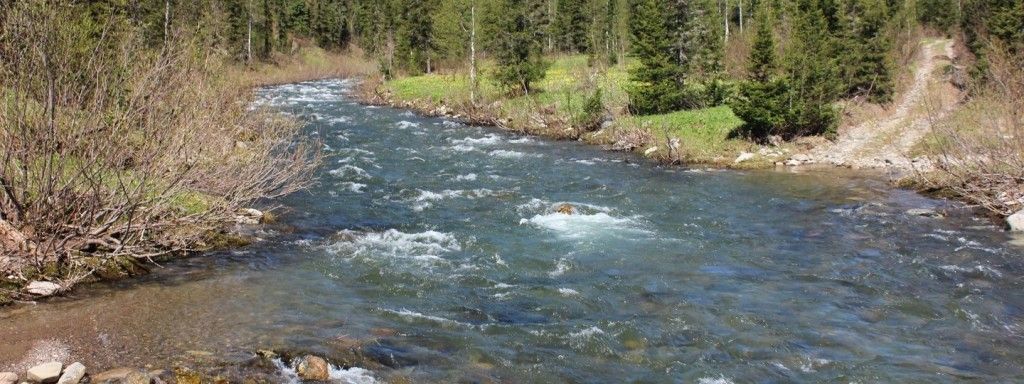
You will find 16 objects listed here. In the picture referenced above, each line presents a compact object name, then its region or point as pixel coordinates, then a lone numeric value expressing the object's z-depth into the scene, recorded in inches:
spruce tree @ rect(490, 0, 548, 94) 1694.1
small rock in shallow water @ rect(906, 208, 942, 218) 721.0
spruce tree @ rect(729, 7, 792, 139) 1112.2
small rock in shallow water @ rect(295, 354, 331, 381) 343.3
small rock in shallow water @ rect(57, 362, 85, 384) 311.4
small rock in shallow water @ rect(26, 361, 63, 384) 309.0
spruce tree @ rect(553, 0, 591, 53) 3260.3
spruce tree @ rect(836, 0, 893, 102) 1443.2
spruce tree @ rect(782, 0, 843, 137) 1127.0
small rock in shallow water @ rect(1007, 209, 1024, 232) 644.7
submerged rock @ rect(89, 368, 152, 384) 314.2
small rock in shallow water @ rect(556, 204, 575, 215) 739.4
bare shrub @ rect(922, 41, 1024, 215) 717.9
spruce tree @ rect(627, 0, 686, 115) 1364.4
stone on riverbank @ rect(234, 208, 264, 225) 650.2
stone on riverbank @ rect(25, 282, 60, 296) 419.8
